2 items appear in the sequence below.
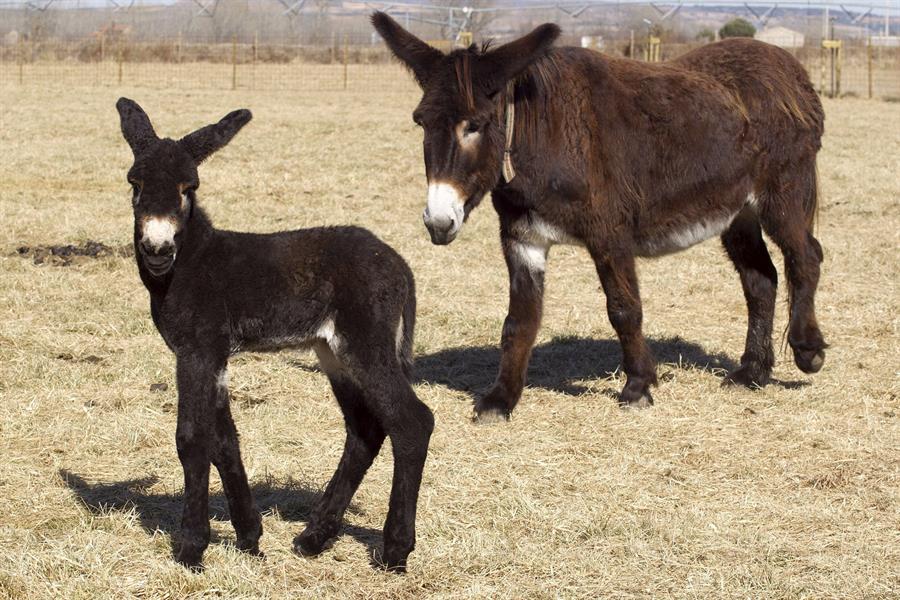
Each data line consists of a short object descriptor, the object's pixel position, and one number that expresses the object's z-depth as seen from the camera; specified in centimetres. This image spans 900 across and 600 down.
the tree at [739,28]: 5266
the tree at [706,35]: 5143
